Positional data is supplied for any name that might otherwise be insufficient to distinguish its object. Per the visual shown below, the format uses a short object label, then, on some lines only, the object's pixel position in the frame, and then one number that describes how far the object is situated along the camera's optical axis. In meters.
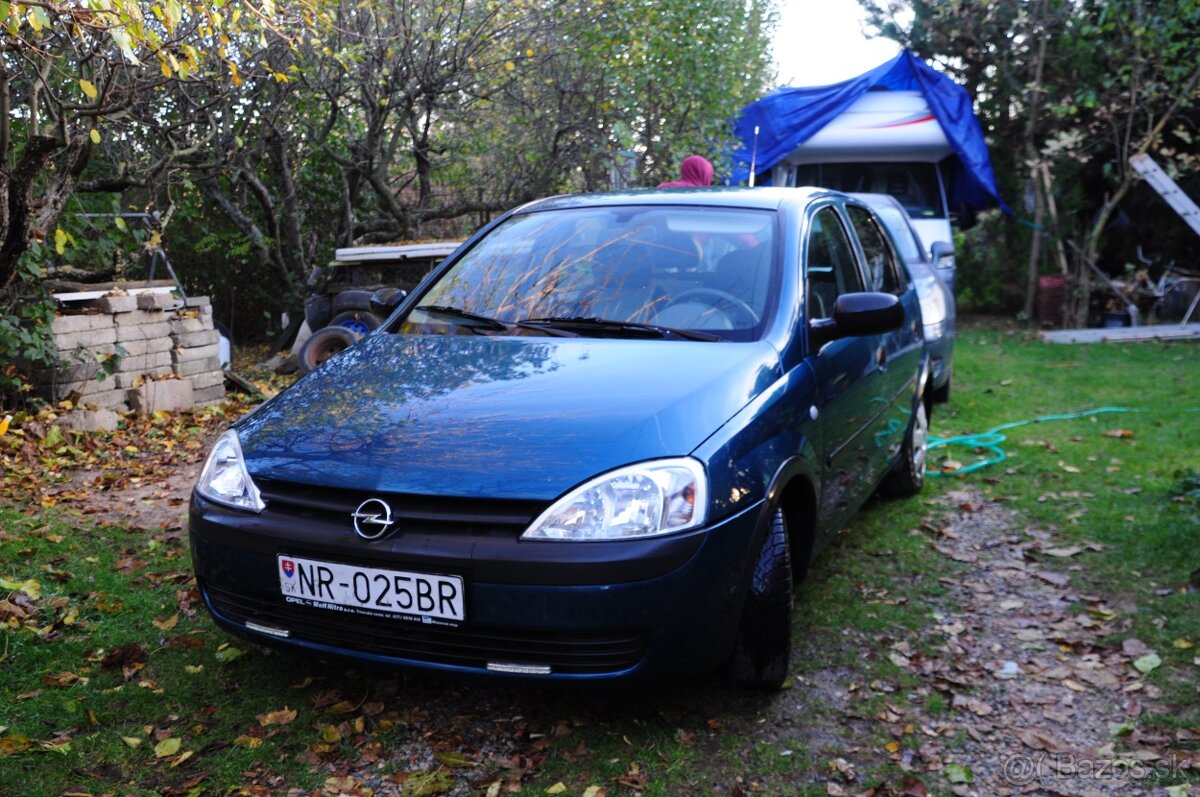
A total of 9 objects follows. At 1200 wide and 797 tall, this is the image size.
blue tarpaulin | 13.34
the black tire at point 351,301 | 9.90
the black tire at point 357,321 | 9.84
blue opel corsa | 2.65
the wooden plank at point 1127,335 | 12.34
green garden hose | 6.29
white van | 13.43
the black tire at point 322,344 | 8.92
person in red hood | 8.07
